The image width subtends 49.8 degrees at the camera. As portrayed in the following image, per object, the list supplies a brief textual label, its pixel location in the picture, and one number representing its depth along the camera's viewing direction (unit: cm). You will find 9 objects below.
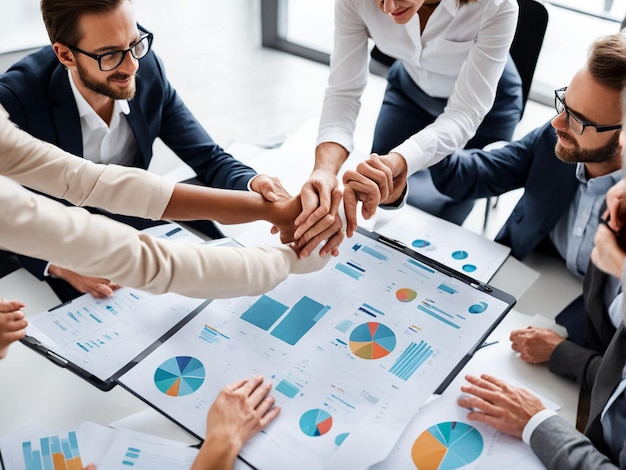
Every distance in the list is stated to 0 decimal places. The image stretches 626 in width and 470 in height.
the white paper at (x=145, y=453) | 122
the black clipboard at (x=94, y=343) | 134
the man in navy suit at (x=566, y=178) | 159
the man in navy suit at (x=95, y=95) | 170
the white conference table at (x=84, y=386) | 131
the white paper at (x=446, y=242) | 171
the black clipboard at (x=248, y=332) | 131
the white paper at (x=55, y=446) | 122
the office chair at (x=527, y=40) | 219
